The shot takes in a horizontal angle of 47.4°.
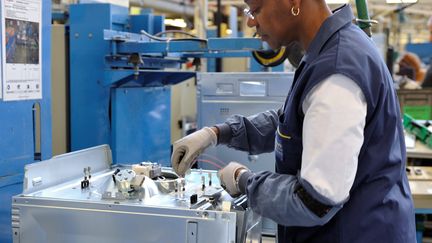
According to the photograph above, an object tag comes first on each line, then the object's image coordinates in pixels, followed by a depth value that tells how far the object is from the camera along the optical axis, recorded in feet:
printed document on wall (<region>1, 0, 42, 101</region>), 5.59
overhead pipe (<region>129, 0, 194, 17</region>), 21.94
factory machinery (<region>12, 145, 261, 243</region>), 3.77
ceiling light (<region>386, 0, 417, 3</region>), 10.86
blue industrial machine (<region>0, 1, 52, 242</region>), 5.66
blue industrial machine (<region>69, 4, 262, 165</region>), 7.90
